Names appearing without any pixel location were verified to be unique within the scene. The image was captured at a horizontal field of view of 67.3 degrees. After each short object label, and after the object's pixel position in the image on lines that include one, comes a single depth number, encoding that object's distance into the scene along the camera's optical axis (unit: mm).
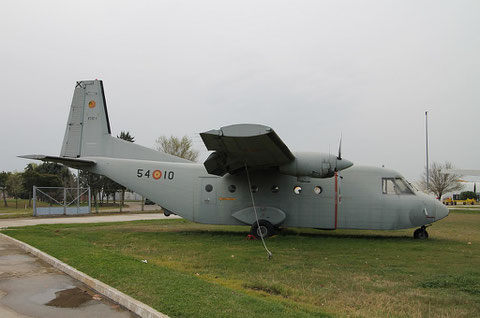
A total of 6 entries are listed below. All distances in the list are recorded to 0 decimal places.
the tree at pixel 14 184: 48281
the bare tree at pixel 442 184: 66750
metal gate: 26344
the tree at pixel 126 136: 48156
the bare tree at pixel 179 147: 46562
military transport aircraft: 12070
